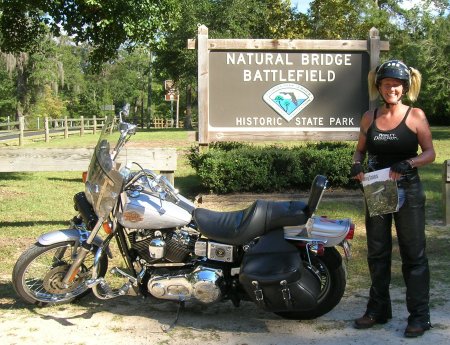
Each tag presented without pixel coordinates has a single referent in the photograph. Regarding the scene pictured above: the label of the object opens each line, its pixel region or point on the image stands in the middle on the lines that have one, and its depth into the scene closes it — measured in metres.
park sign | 8.69
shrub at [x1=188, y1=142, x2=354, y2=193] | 8.83
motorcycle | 3.95
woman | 3.90
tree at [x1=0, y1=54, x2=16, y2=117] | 64.12
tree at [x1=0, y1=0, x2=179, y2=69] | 9.69
